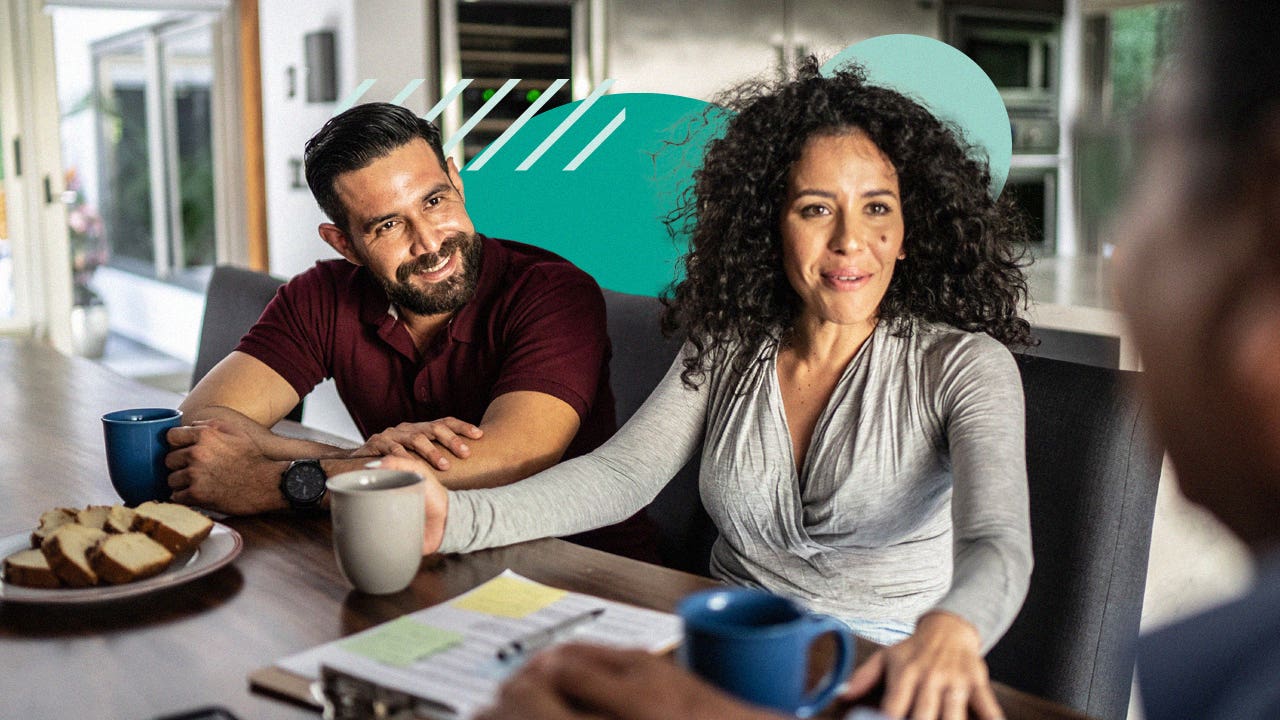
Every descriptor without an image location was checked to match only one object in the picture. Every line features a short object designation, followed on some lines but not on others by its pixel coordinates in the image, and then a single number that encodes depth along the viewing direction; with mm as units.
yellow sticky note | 1005
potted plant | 5648
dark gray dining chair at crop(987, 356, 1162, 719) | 1297
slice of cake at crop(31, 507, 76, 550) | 1173
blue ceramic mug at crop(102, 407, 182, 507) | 1377
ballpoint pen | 893
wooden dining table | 874
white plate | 1062
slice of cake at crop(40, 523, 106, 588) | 1092
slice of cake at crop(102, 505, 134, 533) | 1177
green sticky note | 896
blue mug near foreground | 711
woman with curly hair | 1371
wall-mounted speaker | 4031
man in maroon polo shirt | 1668
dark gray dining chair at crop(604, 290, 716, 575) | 1809
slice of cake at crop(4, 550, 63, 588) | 1099
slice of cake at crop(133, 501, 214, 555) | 1166
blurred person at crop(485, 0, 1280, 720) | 465
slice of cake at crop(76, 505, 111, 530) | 1191
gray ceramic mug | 1045
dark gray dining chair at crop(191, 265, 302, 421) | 2344
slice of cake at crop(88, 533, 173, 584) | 1091
